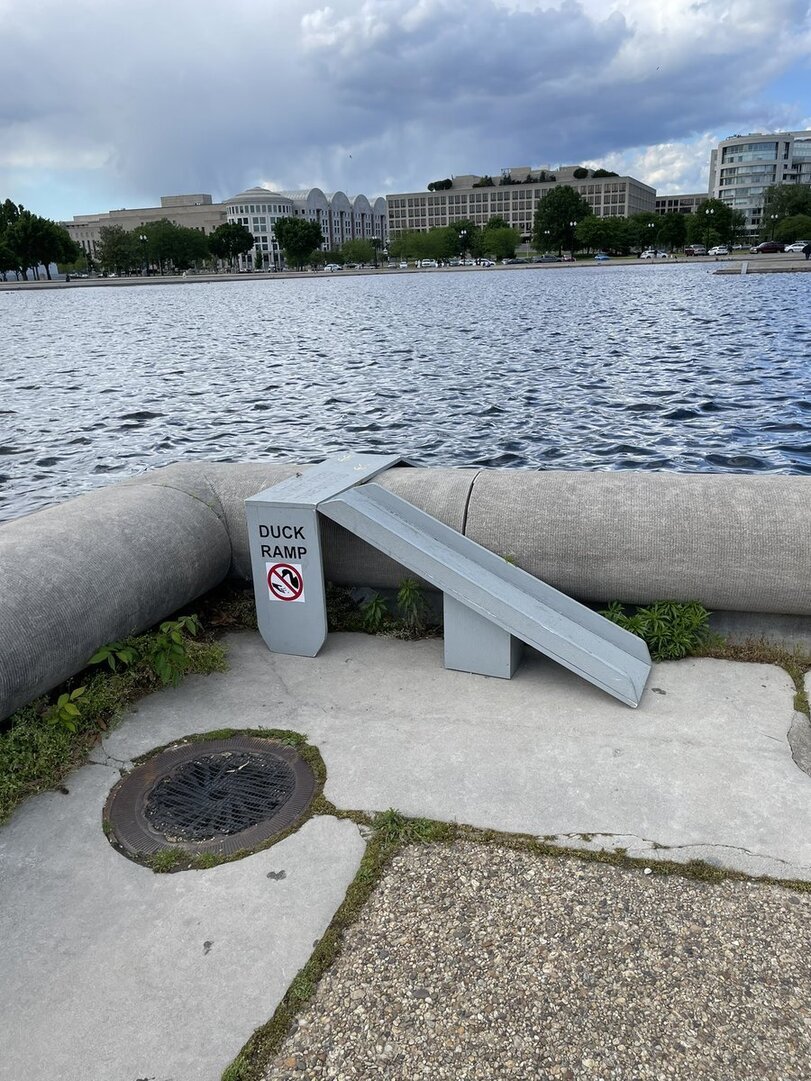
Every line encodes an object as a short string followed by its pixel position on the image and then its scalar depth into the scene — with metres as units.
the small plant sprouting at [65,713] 4.53
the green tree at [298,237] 157.00
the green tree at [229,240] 162.62
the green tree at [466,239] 170.88
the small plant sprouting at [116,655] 4.93
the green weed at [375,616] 5.94
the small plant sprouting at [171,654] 5.05
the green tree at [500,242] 160.00
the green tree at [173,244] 153.88
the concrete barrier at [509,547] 4.89
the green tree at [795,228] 118.90
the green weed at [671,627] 5.36
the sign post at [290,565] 5.39
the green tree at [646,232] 153.38
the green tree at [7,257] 127.06
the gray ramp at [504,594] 4.84
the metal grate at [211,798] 3.88
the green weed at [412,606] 5.79
